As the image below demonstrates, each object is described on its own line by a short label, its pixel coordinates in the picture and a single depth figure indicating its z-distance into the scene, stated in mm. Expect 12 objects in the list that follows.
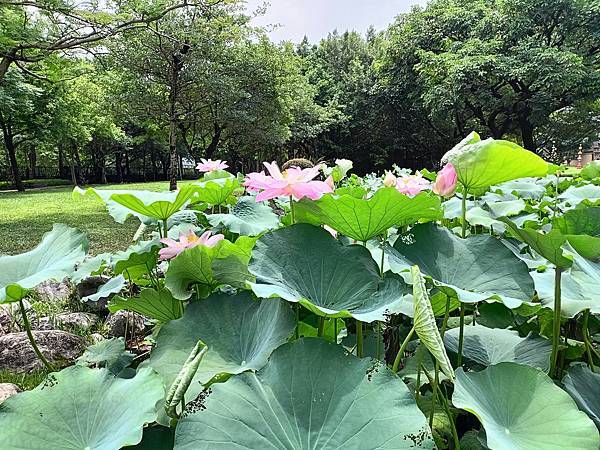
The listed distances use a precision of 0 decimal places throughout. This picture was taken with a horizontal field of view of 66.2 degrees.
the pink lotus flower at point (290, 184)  603
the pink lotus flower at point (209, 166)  1335
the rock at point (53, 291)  3109
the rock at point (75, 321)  2605
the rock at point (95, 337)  2370
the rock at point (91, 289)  2955
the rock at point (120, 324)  2296
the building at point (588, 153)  16547
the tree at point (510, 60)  11174
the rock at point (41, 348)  2094
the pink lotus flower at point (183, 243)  665
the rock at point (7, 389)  1595
